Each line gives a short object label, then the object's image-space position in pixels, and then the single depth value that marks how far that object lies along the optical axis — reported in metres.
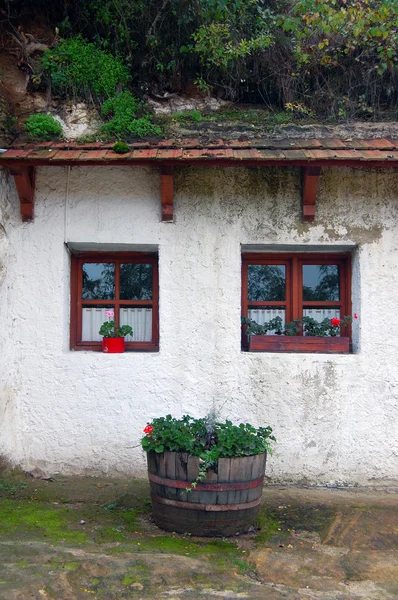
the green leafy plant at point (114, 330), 6.15
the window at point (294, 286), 6.47
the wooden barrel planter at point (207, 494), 4.53
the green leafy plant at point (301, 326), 6.19
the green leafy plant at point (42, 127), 6.28
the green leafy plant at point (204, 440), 4.55
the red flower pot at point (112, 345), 6.14
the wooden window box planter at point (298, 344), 6.09
